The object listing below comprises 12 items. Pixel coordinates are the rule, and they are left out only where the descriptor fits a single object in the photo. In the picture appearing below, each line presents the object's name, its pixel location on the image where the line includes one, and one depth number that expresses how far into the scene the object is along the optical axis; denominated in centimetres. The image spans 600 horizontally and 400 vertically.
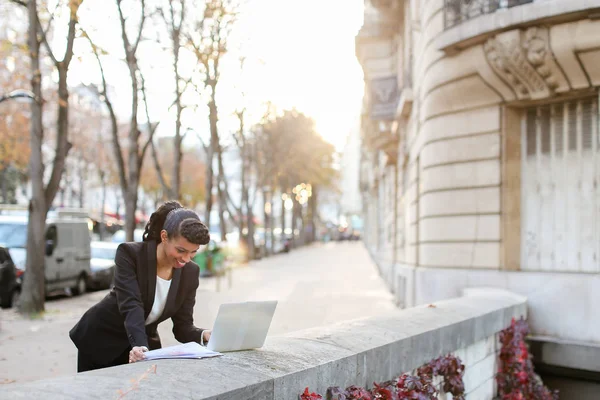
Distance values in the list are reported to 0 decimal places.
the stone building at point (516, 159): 970
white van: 1761
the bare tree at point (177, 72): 2031
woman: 394
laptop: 381
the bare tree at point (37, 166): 1387
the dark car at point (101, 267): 2095
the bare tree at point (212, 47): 2059
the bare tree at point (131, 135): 1698
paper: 382
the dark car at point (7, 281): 1479
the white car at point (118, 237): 3341
